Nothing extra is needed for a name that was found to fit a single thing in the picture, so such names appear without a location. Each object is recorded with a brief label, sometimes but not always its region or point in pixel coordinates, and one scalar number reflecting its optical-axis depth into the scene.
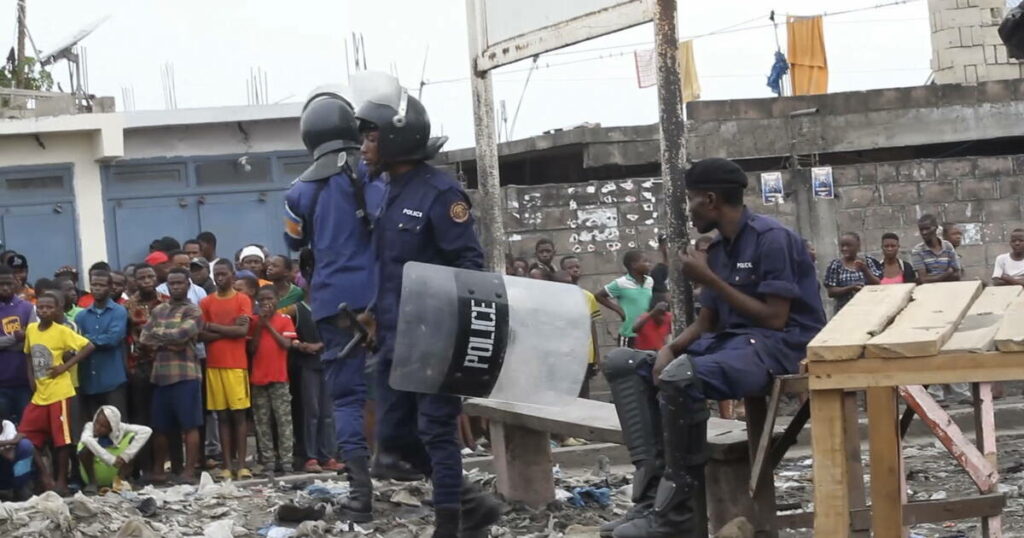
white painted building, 20.20
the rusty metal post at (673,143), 7.01
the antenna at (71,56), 27.35
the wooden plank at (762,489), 6.17
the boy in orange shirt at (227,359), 10.59
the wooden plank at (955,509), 5.97
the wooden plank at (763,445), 5.85
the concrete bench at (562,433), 6.41
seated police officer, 5.93
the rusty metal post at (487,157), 9.49
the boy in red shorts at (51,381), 10.12
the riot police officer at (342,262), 7.43
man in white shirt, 13.75
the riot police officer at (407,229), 6.65
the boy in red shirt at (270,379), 10.75
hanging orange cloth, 23.45
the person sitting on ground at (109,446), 9.95
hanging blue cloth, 23.48
